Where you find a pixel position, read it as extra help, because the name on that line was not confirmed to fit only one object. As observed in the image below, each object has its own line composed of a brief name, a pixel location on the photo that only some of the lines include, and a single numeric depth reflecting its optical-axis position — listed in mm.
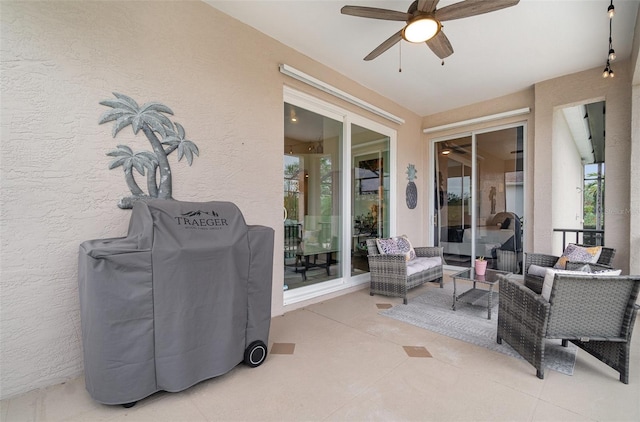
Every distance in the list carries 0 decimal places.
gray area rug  2287
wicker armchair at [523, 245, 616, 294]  3262
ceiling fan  2137
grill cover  1556
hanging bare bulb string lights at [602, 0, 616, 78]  2400
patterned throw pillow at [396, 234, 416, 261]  4280
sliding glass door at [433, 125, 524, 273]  4750
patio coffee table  3119
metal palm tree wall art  2156
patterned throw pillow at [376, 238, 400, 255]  4023
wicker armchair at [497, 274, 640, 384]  1844
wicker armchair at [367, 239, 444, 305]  3607
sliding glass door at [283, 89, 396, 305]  3580
